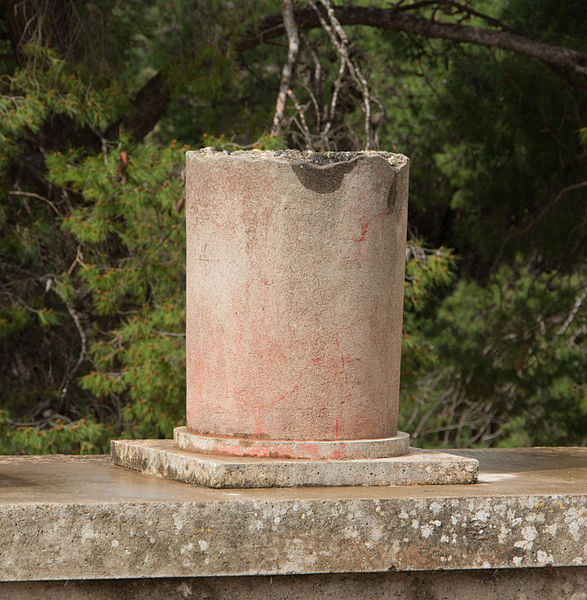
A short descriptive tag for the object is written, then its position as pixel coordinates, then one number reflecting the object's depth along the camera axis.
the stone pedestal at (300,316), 6.48
